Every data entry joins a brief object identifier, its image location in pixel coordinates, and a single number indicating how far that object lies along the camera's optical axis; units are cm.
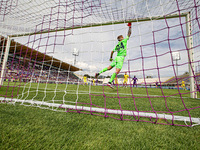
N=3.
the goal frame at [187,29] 313
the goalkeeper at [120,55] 316
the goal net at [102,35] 204
